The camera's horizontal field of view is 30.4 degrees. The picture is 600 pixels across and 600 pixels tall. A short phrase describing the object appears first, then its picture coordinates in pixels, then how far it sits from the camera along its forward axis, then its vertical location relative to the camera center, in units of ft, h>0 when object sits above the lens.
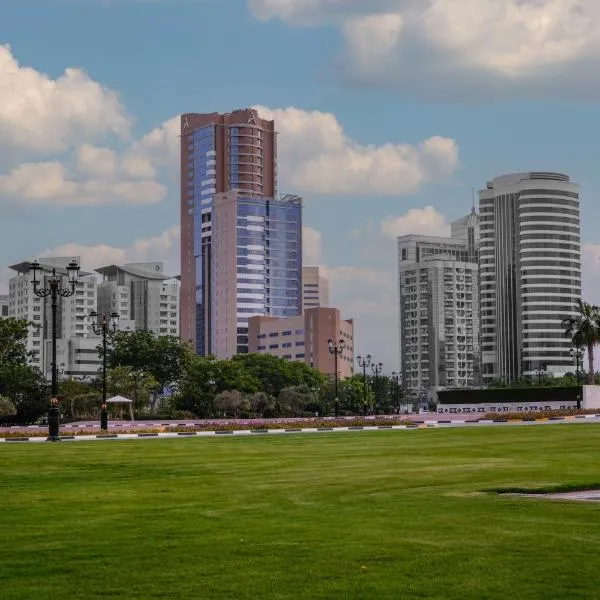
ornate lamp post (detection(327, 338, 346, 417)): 334.48 +14.69
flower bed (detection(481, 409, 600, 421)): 251.80 -4.96
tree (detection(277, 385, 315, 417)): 456.04 -1.97
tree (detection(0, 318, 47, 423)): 395.96 +2.66
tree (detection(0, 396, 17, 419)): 322.75 -2.73
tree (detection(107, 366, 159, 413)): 400.88 +4.56
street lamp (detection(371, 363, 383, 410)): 586.16 +5.66
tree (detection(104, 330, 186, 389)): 476.13 +18.12
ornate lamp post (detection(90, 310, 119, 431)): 219.61 -2.28
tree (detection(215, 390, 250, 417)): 402.11 -1.90
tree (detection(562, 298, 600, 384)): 414.62 +22.42
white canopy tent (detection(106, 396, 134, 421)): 341.54 -0.73
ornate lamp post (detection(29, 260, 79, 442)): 169.54 +10.51
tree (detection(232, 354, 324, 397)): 526.98 +12.07
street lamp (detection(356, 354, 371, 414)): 462.76 +3.54
